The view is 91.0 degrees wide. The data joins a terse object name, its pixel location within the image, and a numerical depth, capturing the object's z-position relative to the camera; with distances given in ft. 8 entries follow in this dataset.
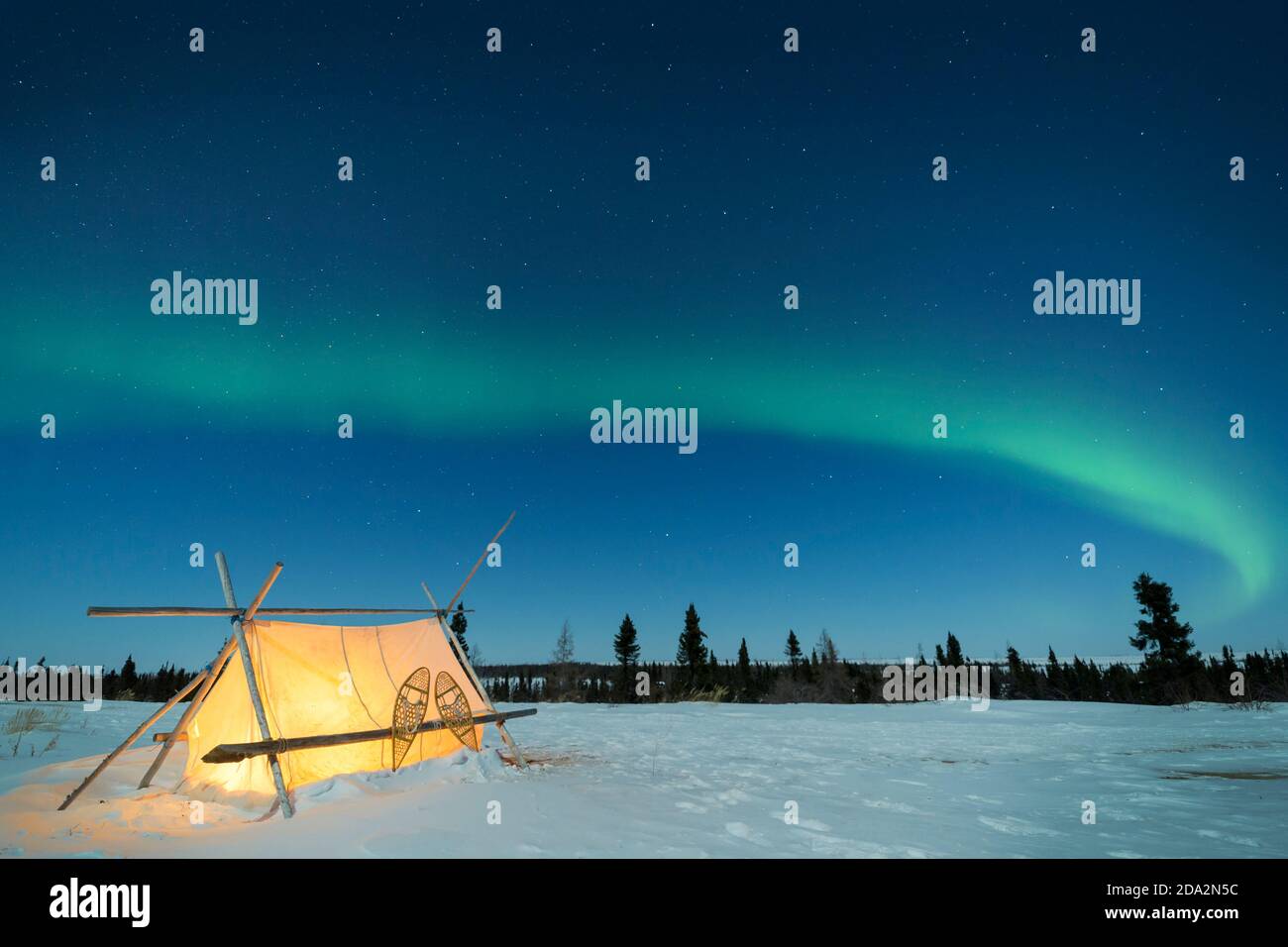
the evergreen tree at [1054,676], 125.80
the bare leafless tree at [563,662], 141.49
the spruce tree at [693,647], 142.72
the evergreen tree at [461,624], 113.68
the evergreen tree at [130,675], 110.63
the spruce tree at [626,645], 155.33
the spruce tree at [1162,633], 86.12
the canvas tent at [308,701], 22.24
